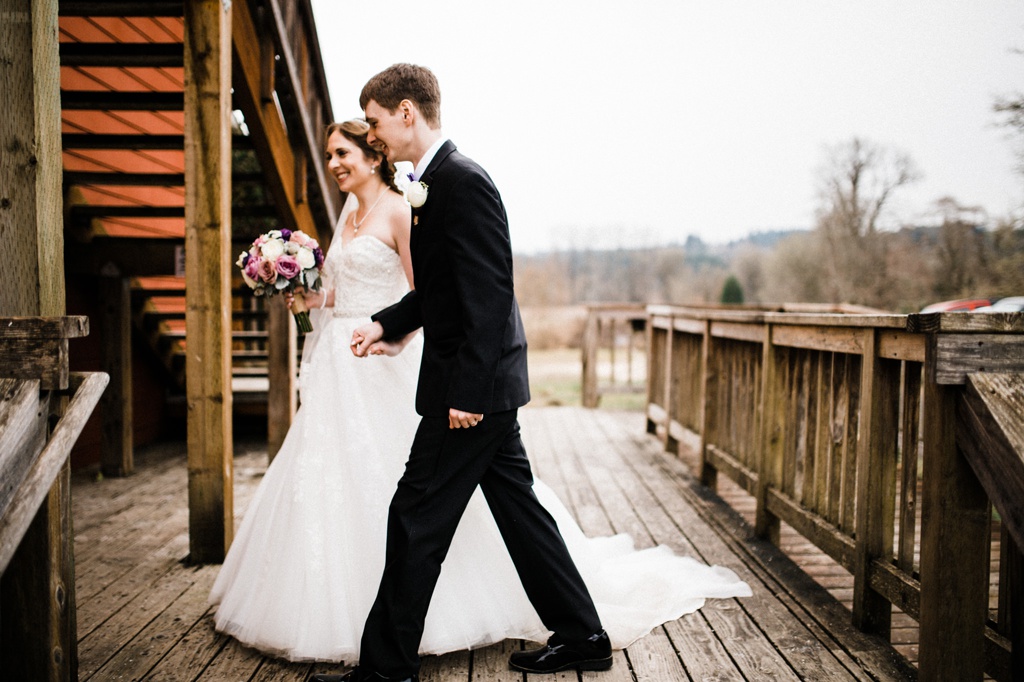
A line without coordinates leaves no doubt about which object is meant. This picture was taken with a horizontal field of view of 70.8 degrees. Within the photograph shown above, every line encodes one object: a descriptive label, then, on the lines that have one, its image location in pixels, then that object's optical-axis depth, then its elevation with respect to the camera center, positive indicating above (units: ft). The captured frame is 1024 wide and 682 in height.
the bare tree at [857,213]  78.12 +9.56
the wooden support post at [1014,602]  6.82 -2.94
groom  6.69 -0.94
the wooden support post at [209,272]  11.10 +0.31
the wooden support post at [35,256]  6.34 +0.33
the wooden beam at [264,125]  13.01 +3.30
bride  8.18 -2.80
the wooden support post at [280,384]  17.24 -2.21
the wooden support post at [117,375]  17.93 -2.07
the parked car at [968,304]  41.27 -0.52
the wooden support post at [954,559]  6.82 -2.51
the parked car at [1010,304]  36.14 -0.46
